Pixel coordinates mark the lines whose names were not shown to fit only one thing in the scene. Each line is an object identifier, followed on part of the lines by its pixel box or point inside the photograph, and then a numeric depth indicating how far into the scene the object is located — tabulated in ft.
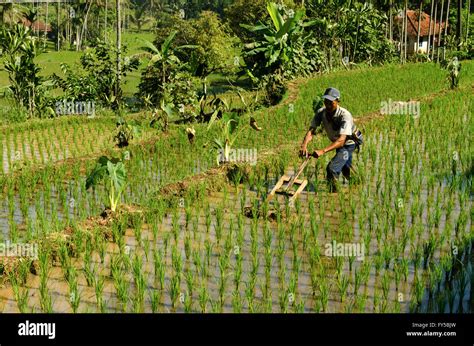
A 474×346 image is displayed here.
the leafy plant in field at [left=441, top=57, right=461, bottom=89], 47.70
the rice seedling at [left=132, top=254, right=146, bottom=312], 13.38
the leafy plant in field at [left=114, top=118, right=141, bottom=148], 29.50
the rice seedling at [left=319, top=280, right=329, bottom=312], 13.10
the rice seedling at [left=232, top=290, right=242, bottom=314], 12.92
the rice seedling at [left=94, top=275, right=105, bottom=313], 13.24
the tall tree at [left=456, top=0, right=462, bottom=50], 83.77
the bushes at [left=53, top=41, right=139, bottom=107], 48.70
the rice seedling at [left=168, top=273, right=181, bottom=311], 13.62
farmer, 20.88
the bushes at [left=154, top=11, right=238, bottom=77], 90.02
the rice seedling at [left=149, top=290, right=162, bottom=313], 13.17
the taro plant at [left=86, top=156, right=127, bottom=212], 18.88
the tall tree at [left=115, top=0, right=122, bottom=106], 47.86
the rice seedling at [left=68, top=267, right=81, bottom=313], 13.10
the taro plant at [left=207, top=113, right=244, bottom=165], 25.84
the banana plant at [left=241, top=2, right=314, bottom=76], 50.06
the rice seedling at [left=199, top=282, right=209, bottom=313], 13.09
